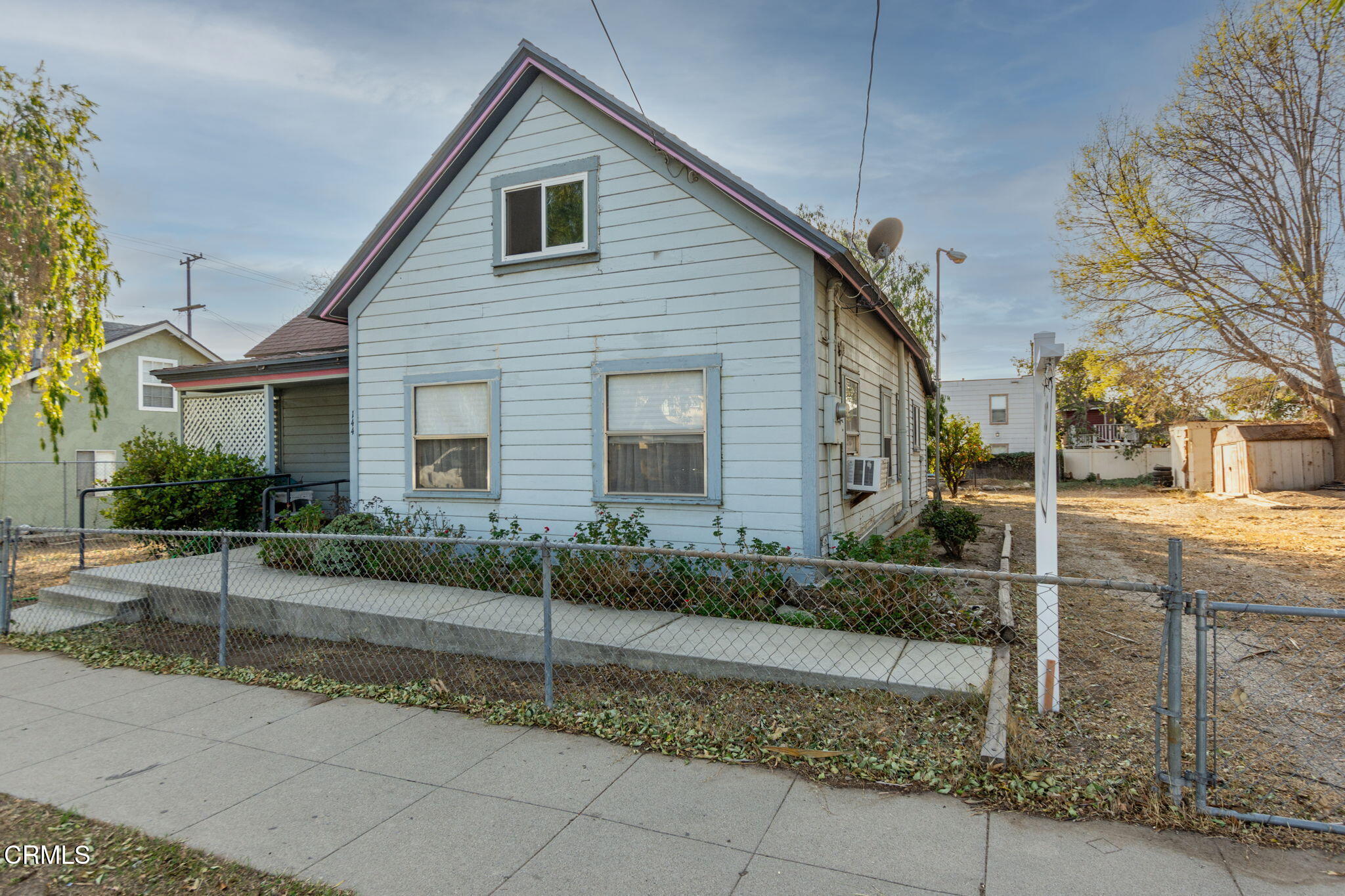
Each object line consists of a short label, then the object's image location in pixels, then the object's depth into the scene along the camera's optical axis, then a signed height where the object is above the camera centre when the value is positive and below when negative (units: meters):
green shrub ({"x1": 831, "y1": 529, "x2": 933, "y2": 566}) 6.66 -0.93
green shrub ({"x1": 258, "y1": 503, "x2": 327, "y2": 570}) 8.20 -1.06
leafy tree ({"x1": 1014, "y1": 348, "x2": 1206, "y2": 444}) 19.25 +1.98
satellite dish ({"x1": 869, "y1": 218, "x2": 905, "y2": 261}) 9.01 +2.90
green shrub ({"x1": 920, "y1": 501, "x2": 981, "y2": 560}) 9.97 -1.06
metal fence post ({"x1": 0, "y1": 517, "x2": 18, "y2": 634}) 6.74 -1.19
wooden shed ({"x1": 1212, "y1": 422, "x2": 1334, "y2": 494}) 18.53 -0.05
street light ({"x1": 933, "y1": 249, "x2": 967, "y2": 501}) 15.52 +3.05
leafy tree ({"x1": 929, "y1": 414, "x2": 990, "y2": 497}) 21.20 +0.22
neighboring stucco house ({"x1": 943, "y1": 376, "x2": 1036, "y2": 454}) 34.66 +2.41
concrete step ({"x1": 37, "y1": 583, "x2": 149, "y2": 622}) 7.17 -1.51
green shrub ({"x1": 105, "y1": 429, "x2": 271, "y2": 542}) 9.90 -0.52
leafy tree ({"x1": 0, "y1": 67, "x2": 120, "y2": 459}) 7.70 +2.46
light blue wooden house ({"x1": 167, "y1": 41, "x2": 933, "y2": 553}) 6.90 +1.37
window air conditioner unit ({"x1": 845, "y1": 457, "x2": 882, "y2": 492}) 7.88 -0.21
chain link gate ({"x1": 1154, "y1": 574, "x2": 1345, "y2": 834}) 3.05 -1.60
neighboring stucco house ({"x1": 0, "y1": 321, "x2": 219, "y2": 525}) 16.41 +0.92
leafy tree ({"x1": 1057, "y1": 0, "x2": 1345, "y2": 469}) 16.70 +6.48
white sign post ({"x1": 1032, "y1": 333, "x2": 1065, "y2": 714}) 4.02 -0.36
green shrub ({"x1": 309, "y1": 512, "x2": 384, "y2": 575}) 7.91 -1.13
